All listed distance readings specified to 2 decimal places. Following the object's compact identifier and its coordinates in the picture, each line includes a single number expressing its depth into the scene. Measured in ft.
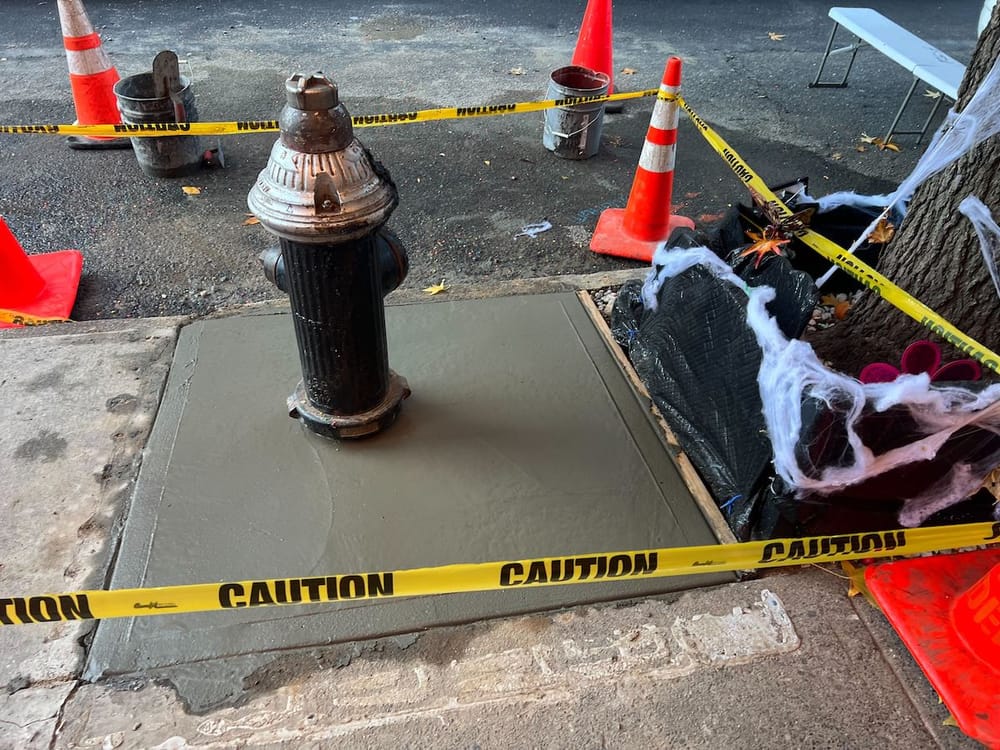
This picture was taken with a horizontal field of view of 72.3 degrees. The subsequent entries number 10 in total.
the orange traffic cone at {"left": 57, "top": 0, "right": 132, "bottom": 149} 15.64
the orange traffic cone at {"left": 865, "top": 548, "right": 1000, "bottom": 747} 6.00
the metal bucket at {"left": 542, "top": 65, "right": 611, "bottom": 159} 15.83
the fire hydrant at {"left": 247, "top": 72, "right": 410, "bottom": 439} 6.45
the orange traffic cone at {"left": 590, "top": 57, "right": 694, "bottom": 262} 11.55
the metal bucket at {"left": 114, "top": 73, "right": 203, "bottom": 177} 14.32
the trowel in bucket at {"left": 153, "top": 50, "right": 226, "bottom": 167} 14.10
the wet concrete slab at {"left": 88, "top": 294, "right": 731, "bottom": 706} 6.72
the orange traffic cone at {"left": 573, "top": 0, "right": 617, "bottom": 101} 18.19
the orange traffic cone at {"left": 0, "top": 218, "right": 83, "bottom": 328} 10.73
